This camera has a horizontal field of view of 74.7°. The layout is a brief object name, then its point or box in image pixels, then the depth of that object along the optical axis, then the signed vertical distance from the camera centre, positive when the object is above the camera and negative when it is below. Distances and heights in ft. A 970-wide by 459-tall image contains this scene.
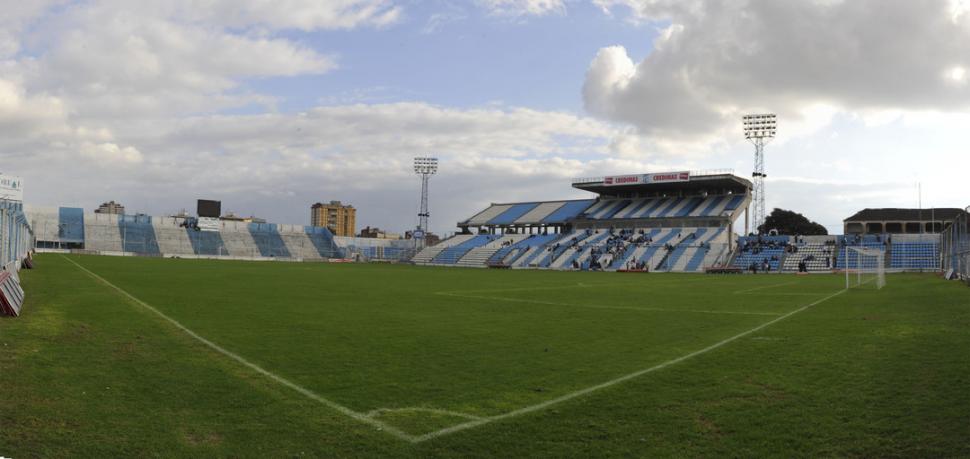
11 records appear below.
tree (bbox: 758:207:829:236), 361.92 +15.03
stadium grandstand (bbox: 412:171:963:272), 214.90 +4.92
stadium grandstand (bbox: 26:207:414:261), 285.43 +1.80
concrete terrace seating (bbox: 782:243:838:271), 207.31 -1.95
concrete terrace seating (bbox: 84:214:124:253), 286.46 +3.74
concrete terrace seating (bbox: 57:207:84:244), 285.43 +7.27
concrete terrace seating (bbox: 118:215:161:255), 293.02 +3.47
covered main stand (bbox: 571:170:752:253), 252.83 +21.31
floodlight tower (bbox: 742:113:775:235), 258.78 +49.63
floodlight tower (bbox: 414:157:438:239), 340.59 +42.26
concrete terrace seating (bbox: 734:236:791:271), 217.56 -0.33
